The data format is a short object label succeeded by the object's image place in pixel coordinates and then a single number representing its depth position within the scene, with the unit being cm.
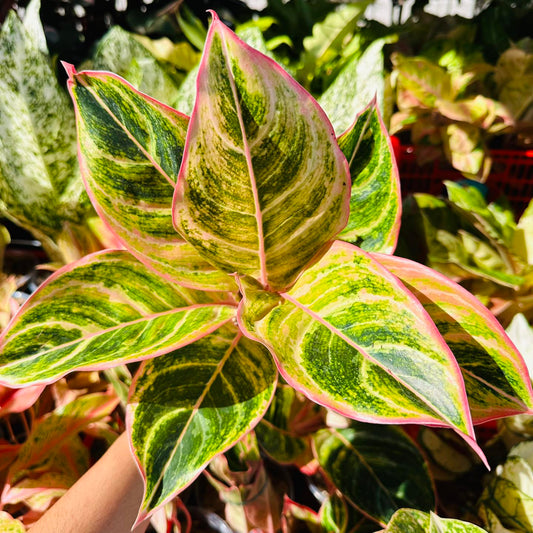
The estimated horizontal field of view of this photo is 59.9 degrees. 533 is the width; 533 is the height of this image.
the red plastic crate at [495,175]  95
